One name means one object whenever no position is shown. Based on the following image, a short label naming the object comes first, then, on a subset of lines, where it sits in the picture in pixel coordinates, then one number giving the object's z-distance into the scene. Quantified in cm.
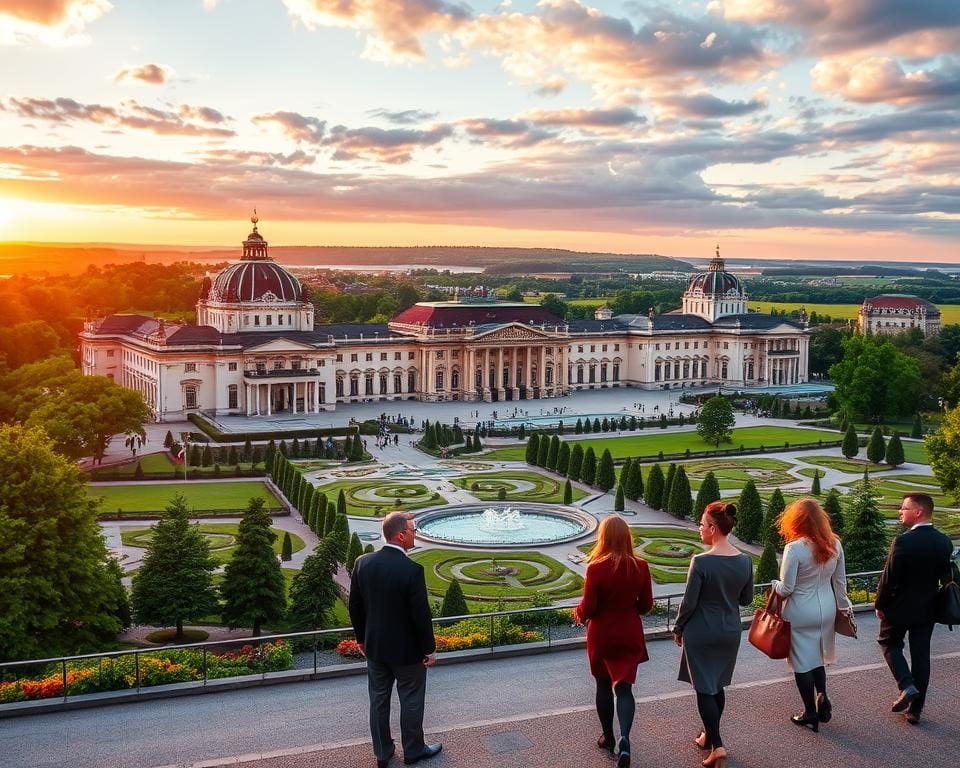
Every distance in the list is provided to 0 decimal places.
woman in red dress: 1161
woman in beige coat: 1240
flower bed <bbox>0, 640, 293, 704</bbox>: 1512
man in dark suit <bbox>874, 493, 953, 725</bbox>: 1328
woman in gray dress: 1177
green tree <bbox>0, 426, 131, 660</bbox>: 2470
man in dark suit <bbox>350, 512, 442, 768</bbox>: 1188
